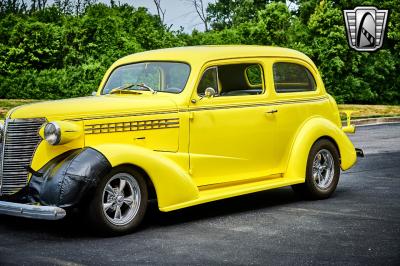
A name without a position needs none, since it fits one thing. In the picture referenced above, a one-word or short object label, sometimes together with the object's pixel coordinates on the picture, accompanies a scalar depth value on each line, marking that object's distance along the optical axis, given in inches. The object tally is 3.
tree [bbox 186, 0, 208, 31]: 2113.7
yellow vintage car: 270.5
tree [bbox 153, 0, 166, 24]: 1920.5
